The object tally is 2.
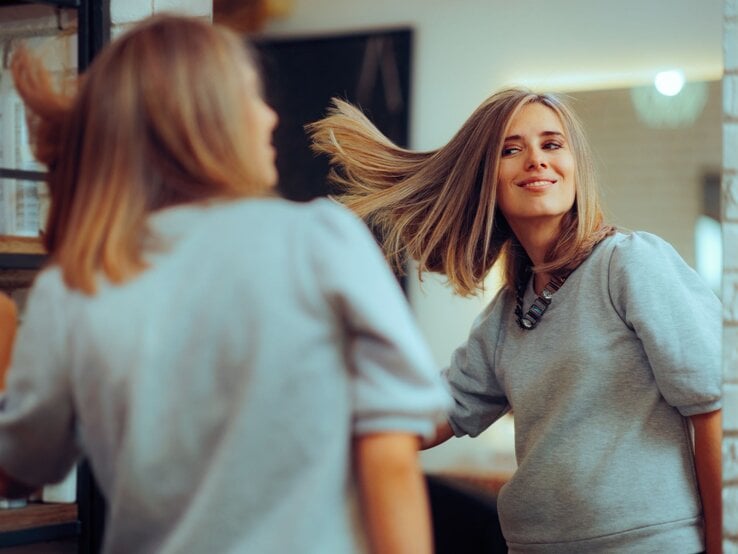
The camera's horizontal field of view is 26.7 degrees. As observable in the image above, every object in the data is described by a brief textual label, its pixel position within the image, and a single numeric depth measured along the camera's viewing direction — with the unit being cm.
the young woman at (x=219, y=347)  155
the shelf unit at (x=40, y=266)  263
